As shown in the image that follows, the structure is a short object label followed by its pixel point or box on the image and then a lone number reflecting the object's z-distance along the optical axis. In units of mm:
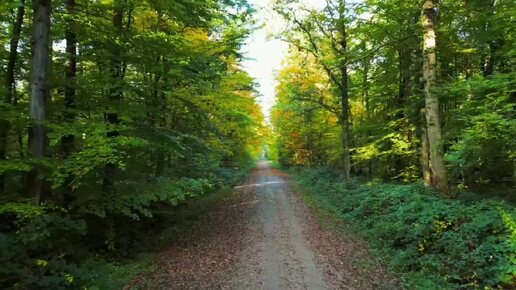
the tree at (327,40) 19850
